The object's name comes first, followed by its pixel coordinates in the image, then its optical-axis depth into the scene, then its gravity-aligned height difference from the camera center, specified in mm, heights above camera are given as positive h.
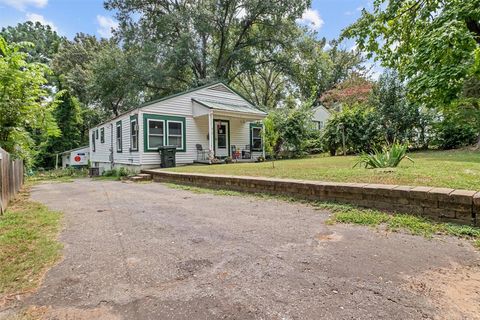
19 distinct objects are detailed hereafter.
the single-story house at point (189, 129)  12688 +1528
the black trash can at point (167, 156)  12483 +148
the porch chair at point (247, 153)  15590 +257
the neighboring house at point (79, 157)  23319 +361
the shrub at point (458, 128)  11947 +1172
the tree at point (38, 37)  34438 +16450
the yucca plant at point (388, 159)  6273 -100
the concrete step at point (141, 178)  10656 -706
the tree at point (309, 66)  21609 +7356
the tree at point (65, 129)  25812 +3188
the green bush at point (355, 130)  13320 +1280
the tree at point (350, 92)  21875 +5490
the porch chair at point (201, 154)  14094 +232
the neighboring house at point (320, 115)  23695 +3663
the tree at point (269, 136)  8781 +669
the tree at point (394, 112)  12714 +1975
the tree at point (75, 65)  27947 +10212
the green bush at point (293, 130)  15180 +1465
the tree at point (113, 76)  20281 +6295
